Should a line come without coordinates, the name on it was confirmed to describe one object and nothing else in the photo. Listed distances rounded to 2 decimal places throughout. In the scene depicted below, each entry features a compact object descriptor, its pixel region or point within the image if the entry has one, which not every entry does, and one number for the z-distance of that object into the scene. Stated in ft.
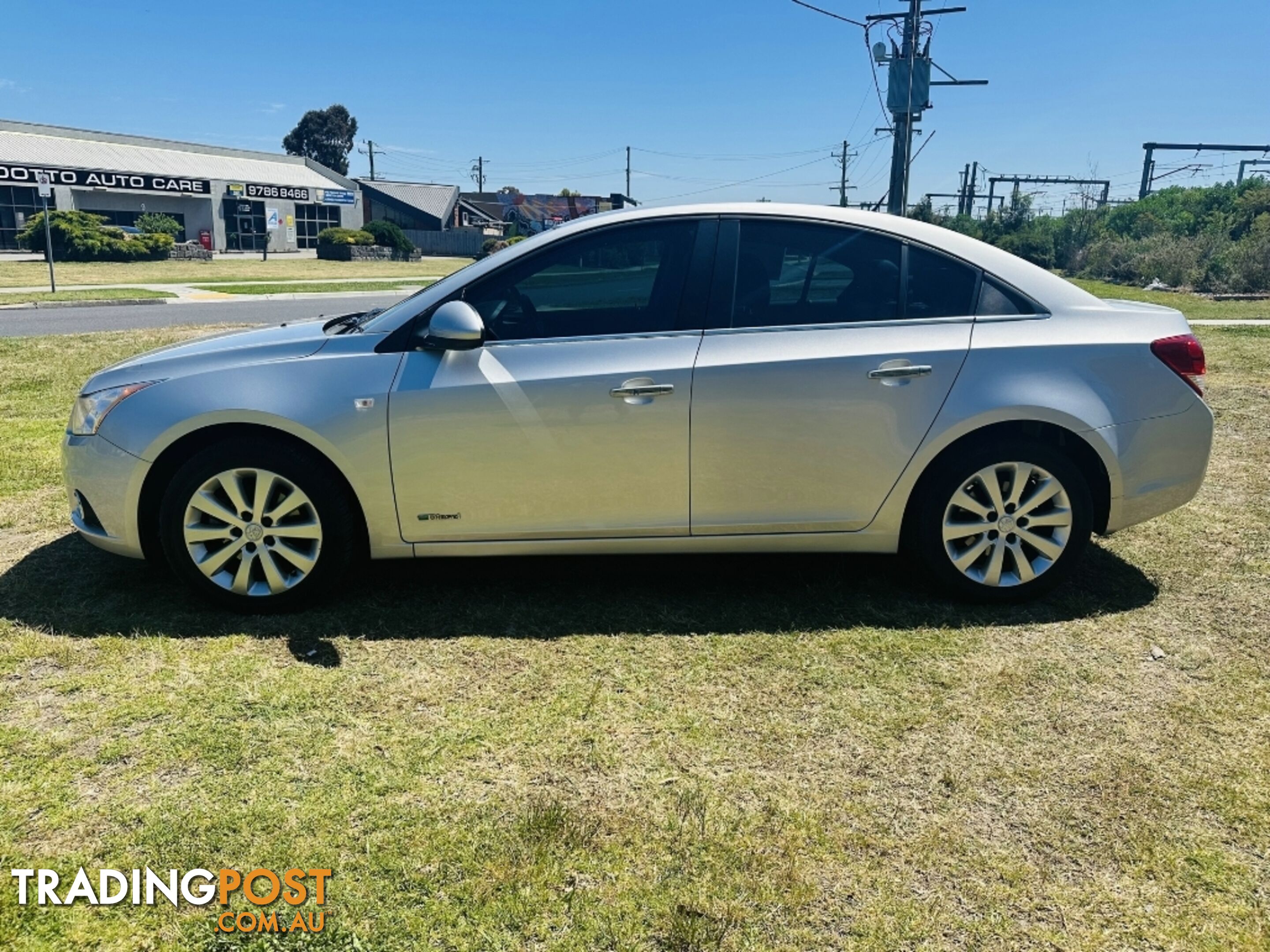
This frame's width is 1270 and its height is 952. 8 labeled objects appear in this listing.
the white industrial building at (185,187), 143.02
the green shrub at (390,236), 157.07
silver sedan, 12.57
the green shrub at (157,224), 142.31
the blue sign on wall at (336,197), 190.19
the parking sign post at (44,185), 61.98
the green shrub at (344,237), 149.48
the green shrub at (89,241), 113.91
